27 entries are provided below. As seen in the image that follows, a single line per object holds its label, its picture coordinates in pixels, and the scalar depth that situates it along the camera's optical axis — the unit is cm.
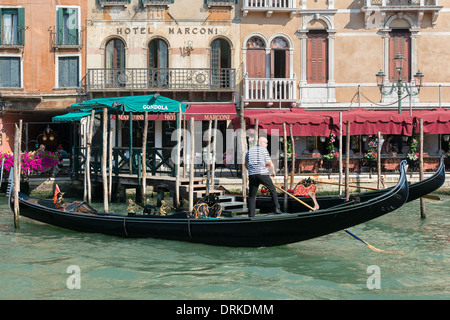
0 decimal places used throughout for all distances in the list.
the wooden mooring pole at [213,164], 1348
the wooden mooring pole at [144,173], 1291
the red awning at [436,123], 1650
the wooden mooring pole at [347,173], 1235
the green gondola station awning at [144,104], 1349
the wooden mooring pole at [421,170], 1269
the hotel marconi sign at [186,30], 1903
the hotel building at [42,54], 1900
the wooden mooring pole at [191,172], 1164
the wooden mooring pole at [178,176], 1264
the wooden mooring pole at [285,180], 1197
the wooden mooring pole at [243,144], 1305
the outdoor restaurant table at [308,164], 1673
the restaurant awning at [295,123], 1609
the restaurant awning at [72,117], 1631
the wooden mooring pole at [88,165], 1366
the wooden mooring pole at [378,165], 1469
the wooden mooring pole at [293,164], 1422
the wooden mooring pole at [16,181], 1134
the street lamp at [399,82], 1520
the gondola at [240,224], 838
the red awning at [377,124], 1633
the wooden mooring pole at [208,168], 1225
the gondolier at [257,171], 957
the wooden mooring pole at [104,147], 1256
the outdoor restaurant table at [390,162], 1692
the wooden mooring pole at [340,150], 1421
